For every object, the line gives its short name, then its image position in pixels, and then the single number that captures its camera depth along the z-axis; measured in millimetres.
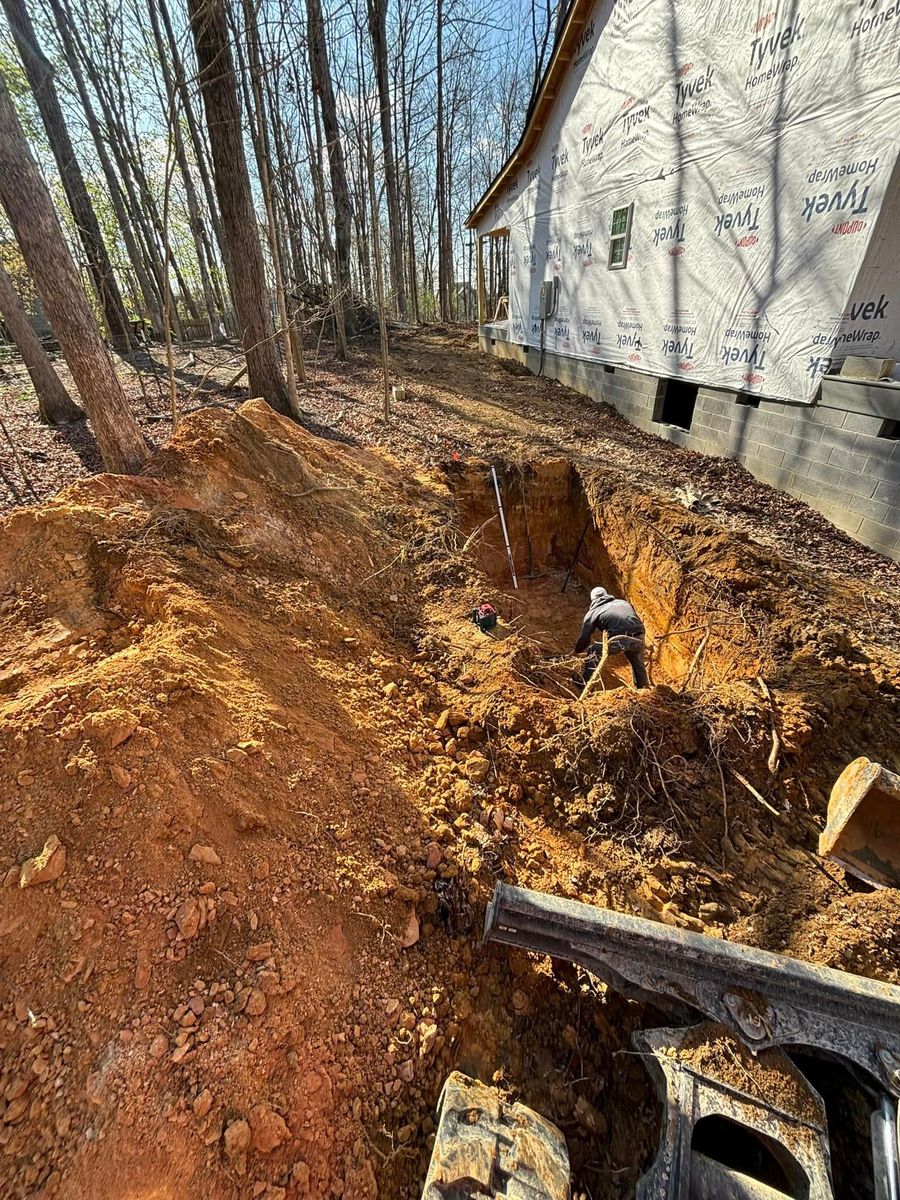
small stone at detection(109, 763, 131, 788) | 2225
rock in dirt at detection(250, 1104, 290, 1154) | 1706
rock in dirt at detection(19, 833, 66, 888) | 1951
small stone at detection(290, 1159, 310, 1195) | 1686
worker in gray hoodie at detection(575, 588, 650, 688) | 4711
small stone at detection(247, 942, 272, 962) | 2031
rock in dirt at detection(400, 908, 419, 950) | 2301
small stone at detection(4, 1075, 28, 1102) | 1608
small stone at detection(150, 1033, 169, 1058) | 1763
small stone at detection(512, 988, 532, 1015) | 2251
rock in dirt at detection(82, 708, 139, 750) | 2311
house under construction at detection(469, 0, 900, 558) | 5395
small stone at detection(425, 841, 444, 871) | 2600
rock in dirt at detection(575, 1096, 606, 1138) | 2023
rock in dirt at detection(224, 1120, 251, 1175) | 1662
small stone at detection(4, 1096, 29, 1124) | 1585
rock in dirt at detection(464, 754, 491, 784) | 3174
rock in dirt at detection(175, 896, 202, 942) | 2006
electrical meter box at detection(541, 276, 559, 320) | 11547
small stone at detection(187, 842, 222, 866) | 2189
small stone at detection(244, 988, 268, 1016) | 1909
